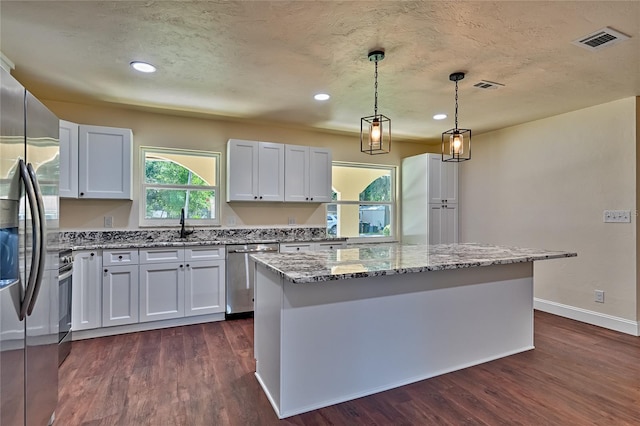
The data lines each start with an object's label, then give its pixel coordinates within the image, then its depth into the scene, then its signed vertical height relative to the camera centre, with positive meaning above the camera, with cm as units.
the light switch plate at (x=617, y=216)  344 -1
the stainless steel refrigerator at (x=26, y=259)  132 -19
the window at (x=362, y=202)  525 +20
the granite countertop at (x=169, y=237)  353 -28
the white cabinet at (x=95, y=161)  333 +54
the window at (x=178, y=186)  407 +35
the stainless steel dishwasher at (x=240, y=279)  380 -72
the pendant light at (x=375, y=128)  248 +64
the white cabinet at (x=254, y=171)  413 +54
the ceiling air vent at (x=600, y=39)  219 +118
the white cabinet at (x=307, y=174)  443 +54
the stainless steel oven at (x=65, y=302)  272 -73
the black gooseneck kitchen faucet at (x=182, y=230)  397 -18
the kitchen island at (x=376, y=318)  203 -72
